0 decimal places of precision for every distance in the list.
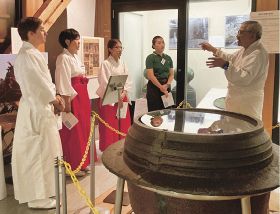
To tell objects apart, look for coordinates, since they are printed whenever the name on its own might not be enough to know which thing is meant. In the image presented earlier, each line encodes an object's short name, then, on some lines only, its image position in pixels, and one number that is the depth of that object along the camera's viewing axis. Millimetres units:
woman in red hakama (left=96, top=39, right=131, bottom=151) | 3879
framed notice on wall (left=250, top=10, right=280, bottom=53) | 4047
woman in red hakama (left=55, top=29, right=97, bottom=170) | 3260
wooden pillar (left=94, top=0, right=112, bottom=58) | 5104
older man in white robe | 2762
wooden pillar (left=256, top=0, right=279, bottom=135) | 4094
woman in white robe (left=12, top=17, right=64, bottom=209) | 2514
